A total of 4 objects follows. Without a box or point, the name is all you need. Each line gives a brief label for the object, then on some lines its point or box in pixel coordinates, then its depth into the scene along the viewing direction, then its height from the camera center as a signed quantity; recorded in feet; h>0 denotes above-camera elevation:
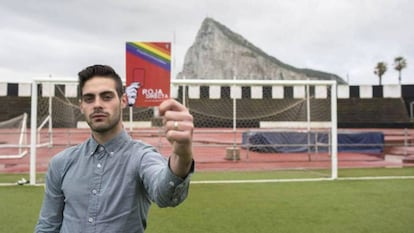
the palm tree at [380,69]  199.72 +28.08
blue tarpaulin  42.83 -1.52
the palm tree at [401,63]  193.36 +29.60
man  4.42 -0.55
